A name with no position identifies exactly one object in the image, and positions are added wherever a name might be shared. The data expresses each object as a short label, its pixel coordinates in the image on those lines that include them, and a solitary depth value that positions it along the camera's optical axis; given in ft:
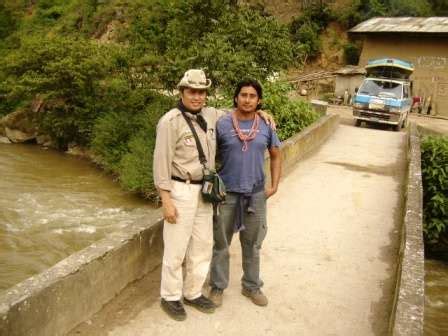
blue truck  63.05
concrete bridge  12.87
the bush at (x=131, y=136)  51.24
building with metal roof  90.89
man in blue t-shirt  14.24
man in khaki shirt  13.14
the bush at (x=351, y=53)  107.76
